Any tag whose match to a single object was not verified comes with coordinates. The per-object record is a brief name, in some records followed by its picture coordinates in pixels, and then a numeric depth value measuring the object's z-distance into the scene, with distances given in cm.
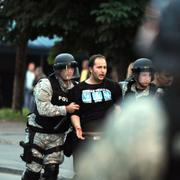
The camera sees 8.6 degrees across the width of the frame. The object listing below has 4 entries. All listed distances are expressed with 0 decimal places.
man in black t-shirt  1200
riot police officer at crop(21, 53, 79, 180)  1252
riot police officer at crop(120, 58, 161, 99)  1266
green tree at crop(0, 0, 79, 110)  2887
